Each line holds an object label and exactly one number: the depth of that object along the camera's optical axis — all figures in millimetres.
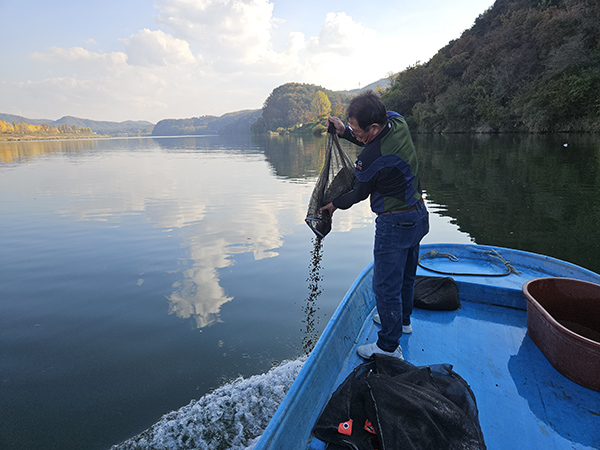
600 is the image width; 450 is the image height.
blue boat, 2314
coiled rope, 4668
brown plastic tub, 2656
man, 2805
